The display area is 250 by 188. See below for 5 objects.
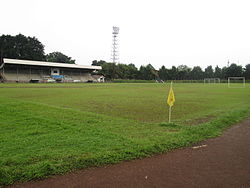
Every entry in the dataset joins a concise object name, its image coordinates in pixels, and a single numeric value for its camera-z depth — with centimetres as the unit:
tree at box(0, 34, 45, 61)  8524
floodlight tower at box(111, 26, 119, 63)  9289
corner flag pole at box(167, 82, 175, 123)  743
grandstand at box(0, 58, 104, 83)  6391
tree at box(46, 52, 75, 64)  10791
